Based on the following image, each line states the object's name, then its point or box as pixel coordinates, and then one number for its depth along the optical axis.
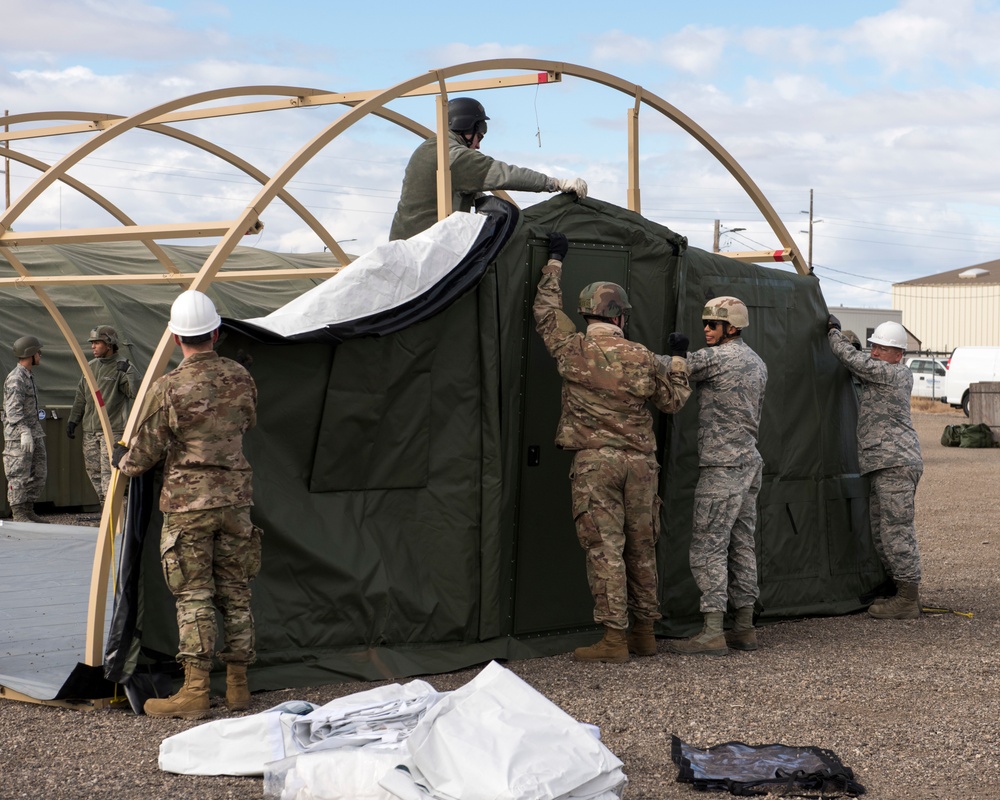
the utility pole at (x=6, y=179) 26.84
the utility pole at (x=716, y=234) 42.06
